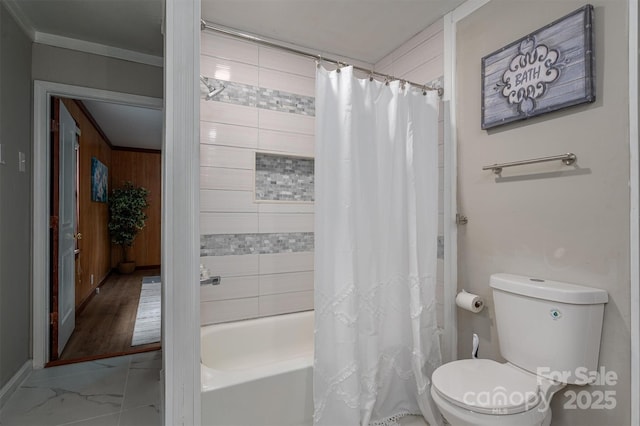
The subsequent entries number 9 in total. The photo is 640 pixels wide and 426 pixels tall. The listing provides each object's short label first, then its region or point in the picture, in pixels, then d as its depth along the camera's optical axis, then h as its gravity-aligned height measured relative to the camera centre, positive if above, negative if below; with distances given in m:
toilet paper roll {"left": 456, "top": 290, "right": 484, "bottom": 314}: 1.79 -0.51
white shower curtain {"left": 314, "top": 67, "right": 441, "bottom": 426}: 1.64 -0.22
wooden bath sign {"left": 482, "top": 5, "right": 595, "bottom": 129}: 1.38 +0.67
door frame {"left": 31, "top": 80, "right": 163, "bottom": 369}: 2.32 -0.01
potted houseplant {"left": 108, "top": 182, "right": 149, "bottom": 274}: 5.73 -0.07
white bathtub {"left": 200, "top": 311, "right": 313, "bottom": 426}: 1.51 -0.90
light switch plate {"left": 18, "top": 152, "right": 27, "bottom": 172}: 2.14 +0.33
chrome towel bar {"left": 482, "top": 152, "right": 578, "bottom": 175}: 1.44 +0.24
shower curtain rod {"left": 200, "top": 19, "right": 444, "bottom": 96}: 1.57 +0.84
